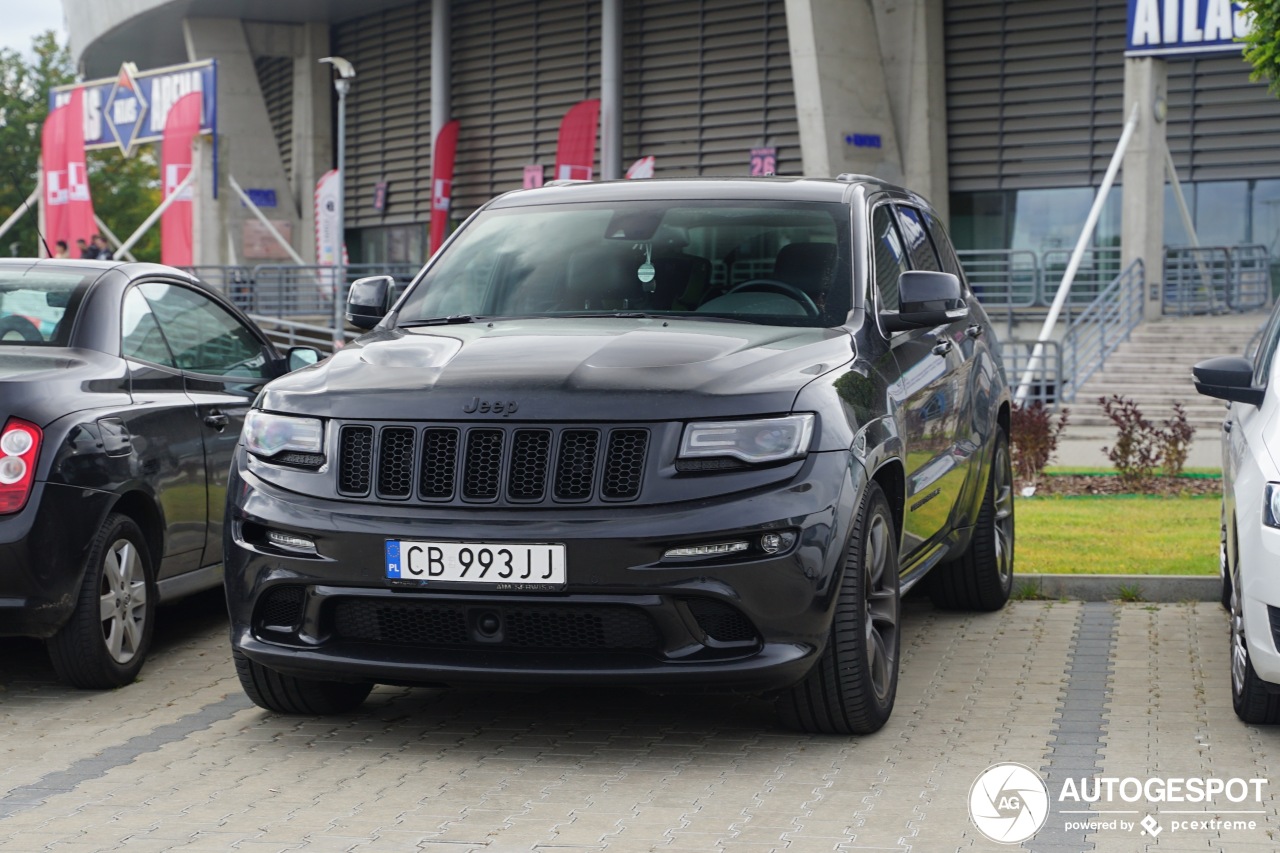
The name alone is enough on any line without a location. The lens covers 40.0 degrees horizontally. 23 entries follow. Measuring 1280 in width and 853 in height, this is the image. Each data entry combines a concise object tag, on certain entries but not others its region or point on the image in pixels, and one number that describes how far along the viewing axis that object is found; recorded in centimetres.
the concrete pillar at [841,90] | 3042
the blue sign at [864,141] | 3119
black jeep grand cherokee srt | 508
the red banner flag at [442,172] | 4016
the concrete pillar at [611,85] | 3575
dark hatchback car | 618
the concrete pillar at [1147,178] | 2608
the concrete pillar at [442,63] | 3988
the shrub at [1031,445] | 1436
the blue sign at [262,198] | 4712
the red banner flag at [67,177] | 3969
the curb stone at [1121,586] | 852
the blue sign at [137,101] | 3744
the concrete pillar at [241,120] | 4550
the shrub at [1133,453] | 1404
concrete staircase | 2167
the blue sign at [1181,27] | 2448
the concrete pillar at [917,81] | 3162
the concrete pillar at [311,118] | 4562
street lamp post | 3544
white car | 543
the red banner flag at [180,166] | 3744
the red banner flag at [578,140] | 3609
